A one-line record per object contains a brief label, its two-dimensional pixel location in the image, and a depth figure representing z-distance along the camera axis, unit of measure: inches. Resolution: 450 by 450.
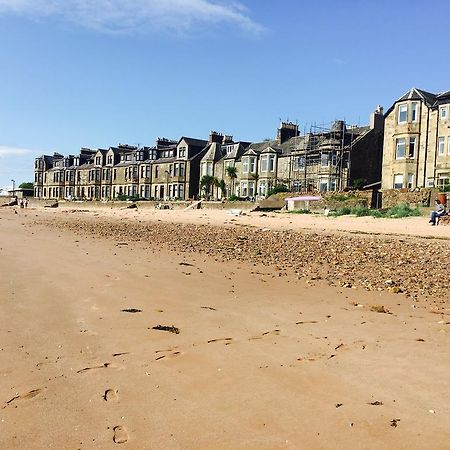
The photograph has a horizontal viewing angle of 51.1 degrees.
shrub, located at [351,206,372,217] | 1226.0
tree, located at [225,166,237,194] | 2549.2
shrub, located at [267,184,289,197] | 1942.7
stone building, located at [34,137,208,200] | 2972.4
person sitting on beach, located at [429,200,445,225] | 937.5
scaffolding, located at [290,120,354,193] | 2026.3
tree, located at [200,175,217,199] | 2615.7
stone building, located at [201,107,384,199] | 2030.0
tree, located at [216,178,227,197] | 2596.2
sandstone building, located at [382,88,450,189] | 1646.2
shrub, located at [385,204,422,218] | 1150.8
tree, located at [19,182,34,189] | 5191.9
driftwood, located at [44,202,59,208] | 2989.7
